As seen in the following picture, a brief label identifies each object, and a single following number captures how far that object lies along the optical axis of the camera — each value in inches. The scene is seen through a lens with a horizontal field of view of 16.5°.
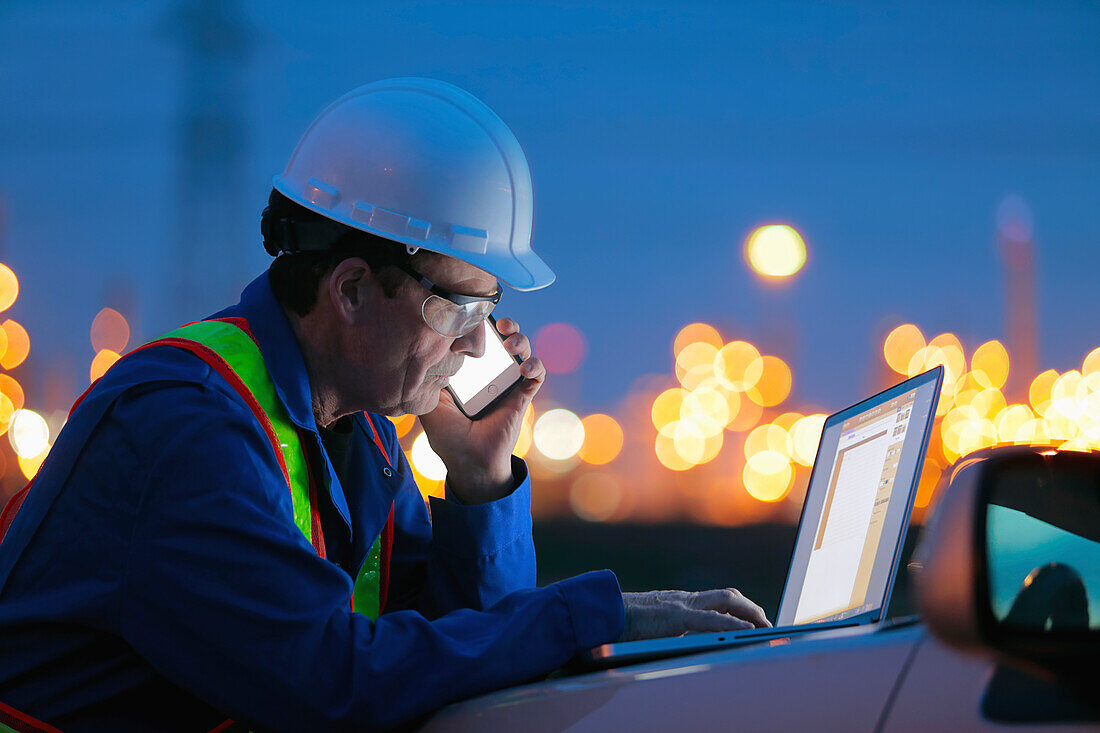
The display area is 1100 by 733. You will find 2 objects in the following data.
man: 123.6
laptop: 124.2
